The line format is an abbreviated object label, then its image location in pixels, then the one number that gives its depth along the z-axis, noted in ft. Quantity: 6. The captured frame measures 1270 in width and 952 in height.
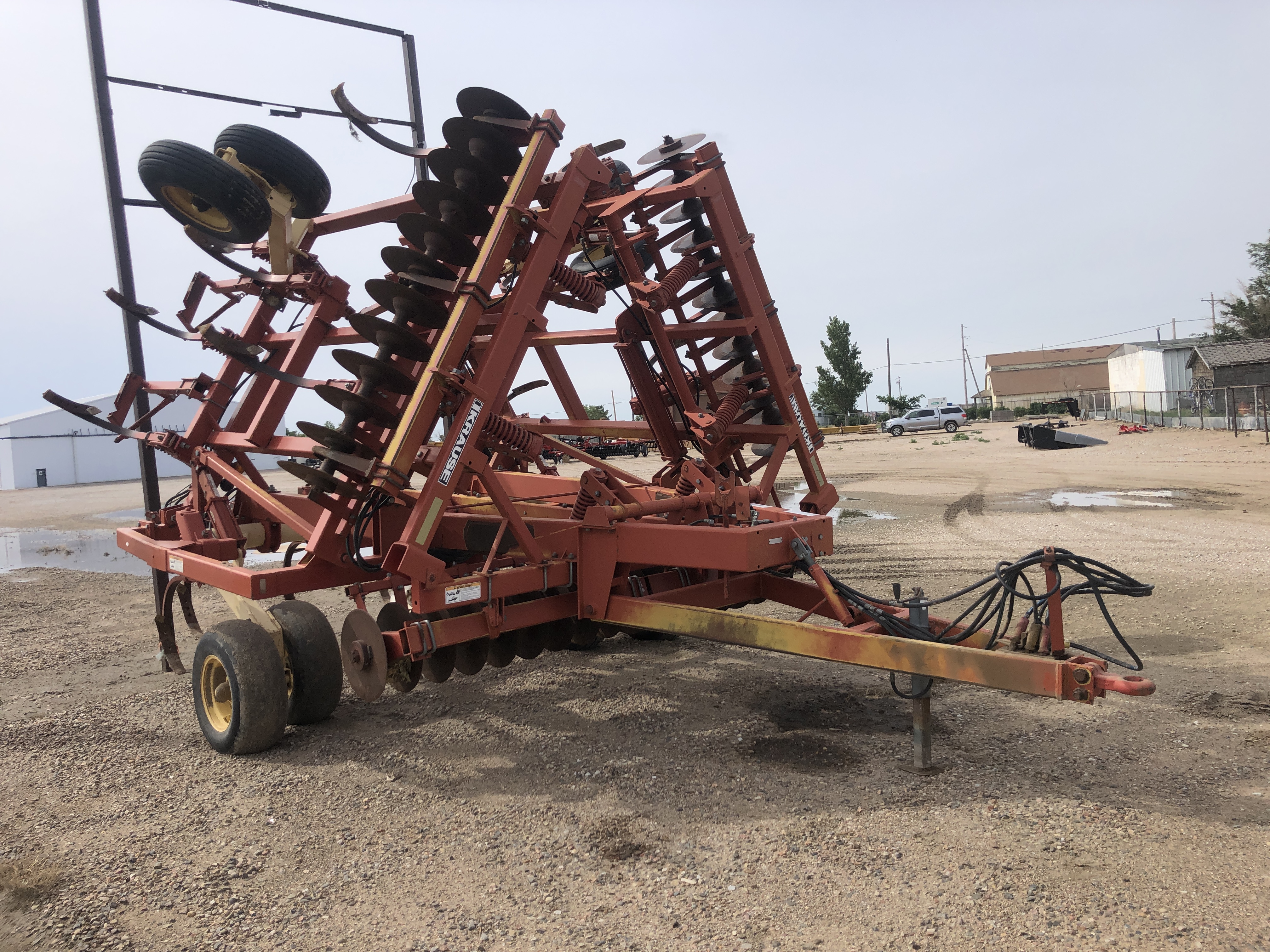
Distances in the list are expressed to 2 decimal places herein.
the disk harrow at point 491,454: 14.66
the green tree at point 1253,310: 167.12
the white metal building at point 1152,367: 149.69
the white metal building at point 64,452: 165.68
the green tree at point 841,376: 187.42
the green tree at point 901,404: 201.57
